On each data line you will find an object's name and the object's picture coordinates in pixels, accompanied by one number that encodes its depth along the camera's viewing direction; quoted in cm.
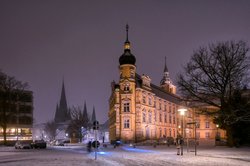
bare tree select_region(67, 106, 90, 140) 6725
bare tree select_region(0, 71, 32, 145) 5153
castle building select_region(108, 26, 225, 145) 5290
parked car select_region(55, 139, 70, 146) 4893
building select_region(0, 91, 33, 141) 6858
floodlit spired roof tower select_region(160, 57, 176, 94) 8586
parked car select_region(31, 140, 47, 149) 3879
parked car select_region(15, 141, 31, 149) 3781
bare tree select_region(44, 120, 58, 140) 10972
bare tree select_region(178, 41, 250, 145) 3262
